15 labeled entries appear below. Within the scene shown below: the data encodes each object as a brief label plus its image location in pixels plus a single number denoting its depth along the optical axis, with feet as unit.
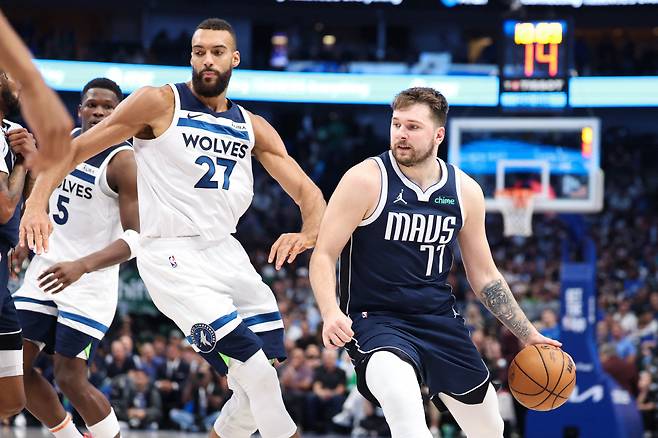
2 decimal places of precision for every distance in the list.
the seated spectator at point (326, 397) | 42.91
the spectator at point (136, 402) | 43.16
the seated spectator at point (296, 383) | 43.14
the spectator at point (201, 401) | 43.47
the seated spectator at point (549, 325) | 44.93
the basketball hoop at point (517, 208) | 47.09
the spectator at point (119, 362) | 44.32
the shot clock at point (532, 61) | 47.96
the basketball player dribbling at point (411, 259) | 16.96
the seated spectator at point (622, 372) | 44.04
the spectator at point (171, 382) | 44.19
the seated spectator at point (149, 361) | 45.55
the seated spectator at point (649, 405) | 43.06
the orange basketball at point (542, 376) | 17.78
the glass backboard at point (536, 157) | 47.24
